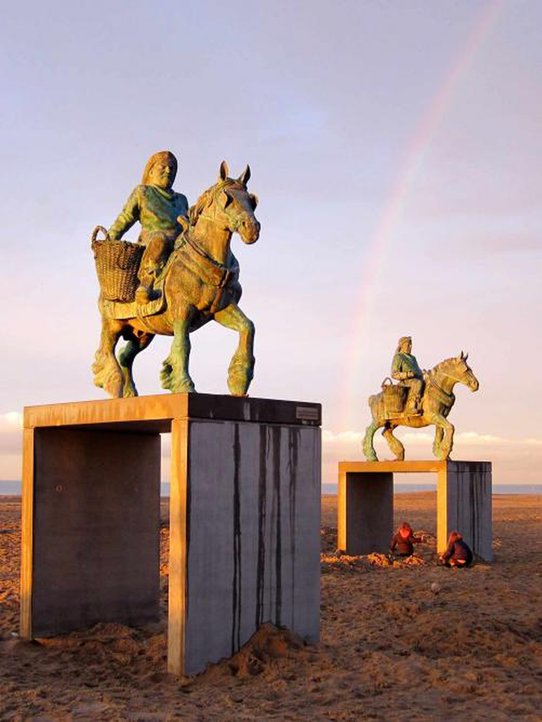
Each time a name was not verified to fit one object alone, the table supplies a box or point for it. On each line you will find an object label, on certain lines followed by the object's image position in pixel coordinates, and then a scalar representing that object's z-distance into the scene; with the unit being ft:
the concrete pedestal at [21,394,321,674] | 22.79
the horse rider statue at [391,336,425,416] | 56.54
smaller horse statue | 54.19
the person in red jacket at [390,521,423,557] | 52.24
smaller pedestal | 51.67
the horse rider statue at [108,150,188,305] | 28.50
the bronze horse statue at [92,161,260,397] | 25.59
